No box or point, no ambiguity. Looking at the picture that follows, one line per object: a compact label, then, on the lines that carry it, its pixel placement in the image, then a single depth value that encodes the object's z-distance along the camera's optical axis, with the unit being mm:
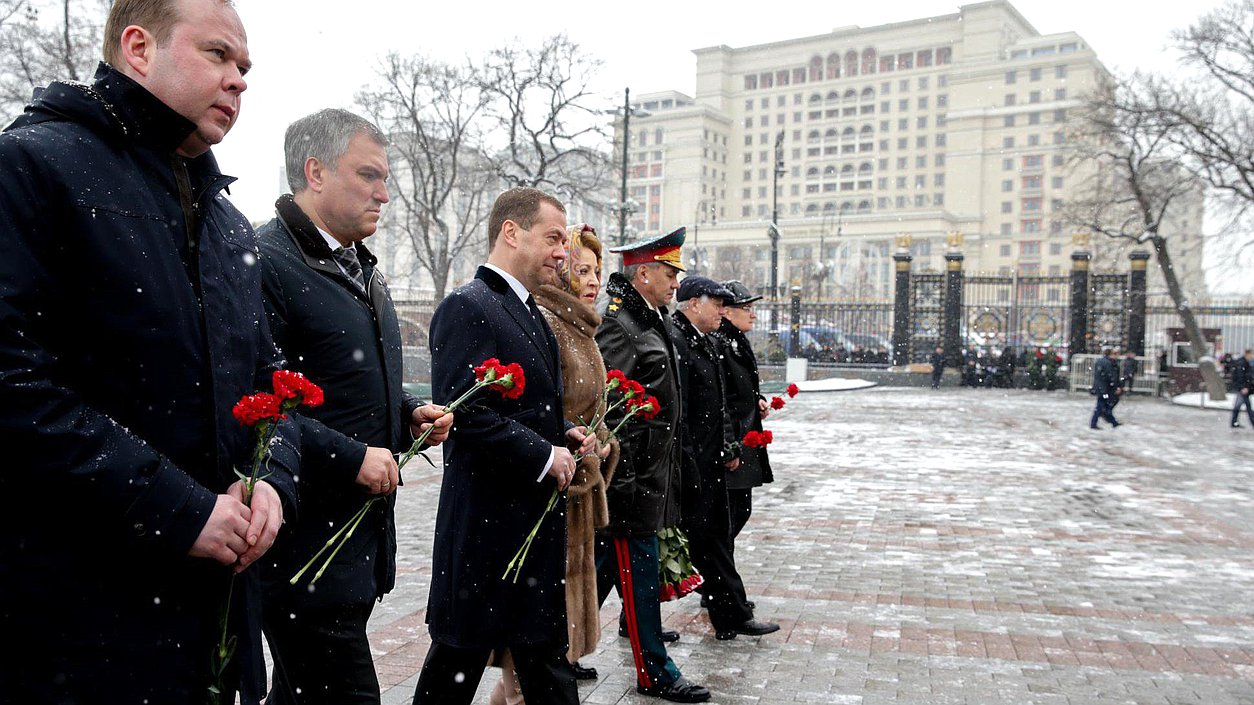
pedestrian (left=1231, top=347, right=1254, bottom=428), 22848
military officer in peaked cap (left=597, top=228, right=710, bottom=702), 4672
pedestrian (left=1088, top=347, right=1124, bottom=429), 20578
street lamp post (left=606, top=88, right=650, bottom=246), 24172
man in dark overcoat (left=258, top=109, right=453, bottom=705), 2836
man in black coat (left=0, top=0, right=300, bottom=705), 1766
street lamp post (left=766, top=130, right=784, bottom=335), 36062
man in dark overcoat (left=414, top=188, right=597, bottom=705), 3344
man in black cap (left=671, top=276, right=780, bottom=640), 5684
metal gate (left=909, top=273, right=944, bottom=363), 37094
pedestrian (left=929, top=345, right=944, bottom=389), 35156
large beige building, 103812
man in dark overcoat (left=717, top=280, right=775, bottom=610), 6227
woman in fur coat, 3908
